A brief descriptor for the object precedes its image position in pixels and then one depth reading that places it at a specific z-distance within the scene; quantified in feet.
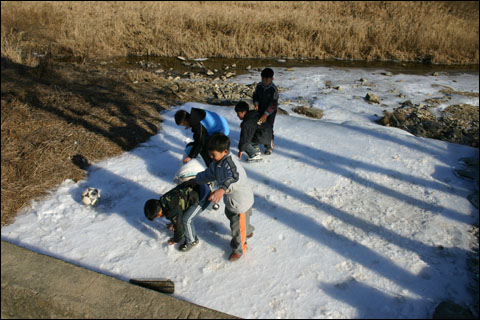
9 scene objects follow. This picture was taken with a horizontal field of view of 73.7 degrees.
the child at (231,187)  8.34
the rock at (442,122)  18.60
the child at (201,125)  11.62
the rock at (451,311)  7.68
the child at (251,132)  13.05
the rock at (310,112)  21.25
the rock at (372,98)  24.48
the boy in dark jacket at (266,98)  13.60
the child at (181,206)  9.28
